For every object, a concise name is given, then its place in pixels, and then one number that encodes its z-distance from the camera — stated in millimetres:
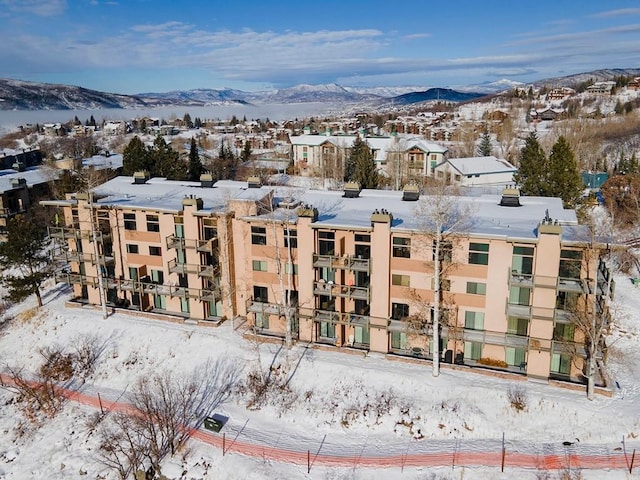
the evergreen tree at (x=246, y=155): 90462
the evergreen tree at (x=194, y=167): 68125
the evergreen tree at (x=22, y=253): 39688
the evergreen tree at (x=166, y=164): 61906
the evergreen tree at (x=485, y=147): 88562
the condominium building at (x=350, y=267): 27406
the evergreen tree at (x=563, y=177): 46688
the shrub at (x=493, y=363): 29141
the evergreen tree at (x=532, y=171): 48906
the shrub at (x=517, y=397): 25897
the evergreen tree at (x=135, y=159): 61312
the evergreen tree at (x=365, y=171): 59400
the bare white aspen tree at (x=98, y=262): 36406
